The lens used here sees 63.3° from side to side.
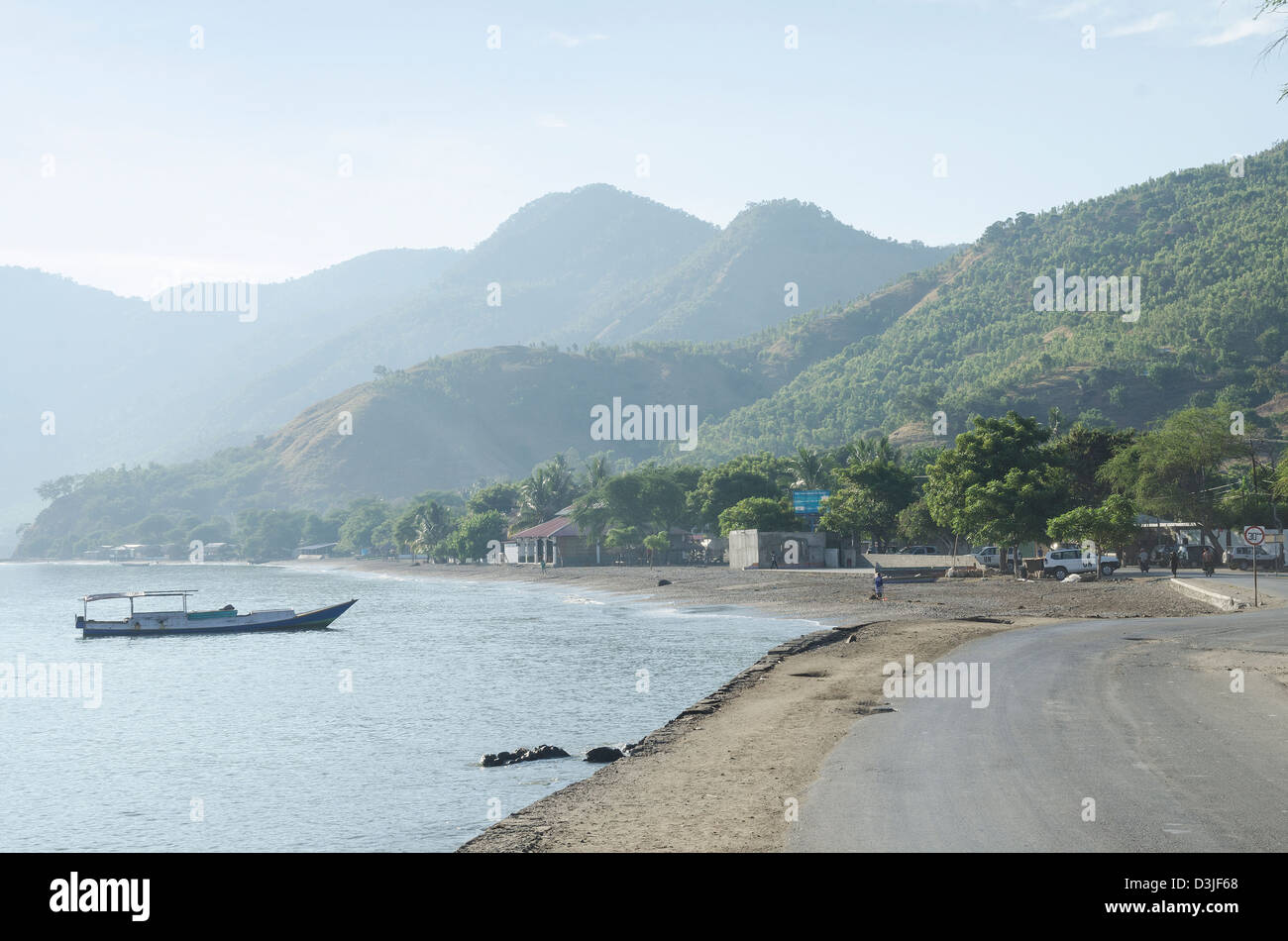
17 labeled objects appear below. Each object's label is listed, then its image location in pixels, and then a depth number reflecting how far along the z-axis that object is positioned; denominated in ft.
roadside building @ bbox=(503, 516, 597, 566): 469.16
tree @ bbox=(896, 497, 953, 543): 299.38
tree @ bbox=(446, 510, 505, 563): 546.67
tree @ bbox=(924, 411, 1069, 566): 234.58
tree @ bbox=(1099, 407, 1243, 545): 263.49
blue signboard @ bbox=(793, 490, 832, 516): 356.18
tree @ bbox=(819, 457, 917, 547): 321.32
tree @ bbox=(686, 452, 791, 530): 413.39
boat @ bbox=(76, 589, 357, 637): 217.97
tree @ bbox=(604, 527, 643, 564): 431.43
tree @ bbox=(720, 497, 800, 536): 363.76
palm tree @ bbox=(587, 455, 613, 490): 472.69
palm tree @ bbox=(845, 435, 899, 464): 366.02
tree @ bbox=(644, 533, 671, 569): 426.10
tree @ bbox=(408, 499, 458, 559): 614.34
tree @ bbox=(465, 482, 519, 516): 595.43
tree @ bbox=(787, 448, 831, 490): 404.16
